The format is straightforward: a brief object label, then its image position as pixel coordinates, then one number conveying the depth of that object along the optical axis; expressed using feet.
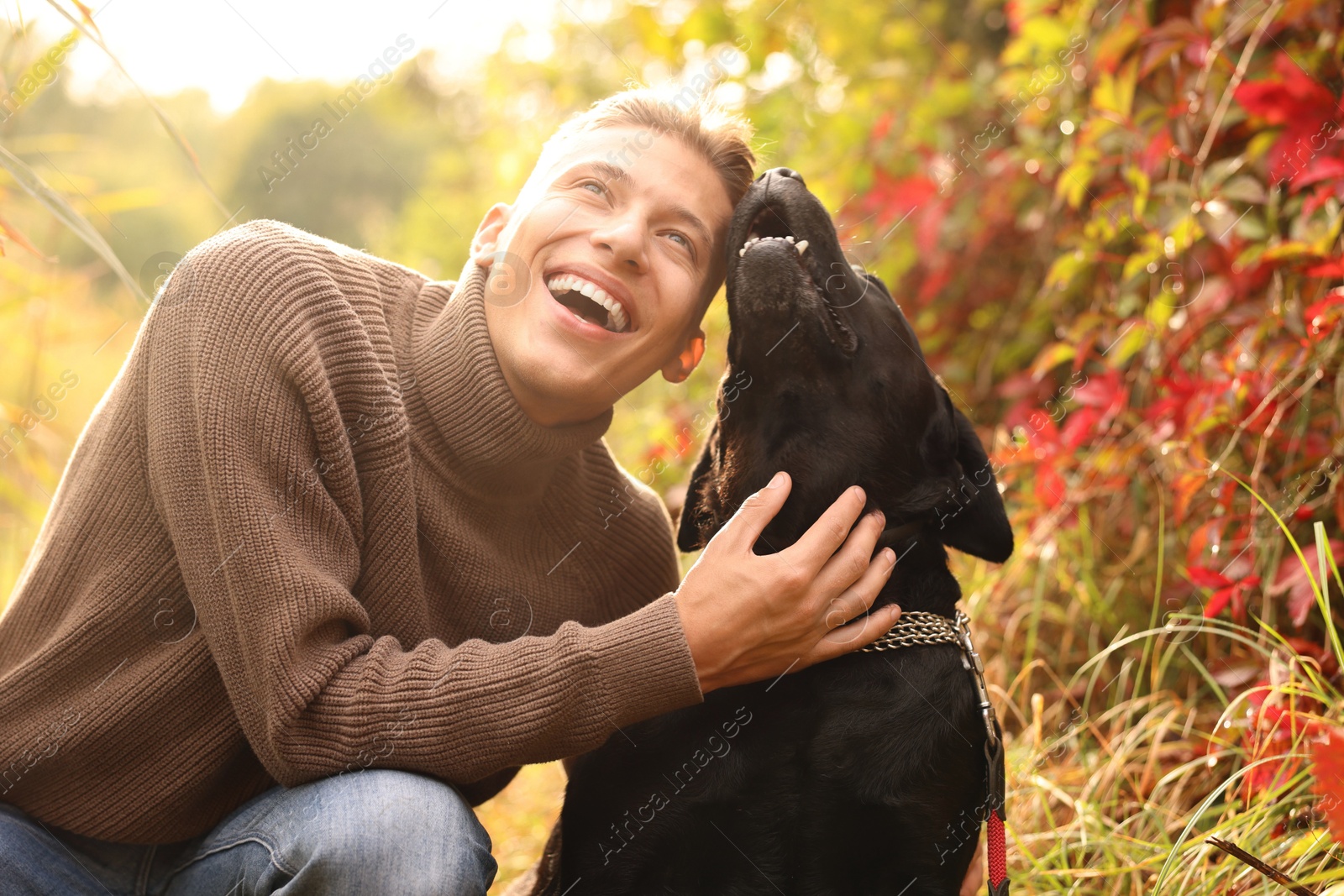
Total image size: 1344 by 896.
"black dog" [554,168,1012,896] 4.37
